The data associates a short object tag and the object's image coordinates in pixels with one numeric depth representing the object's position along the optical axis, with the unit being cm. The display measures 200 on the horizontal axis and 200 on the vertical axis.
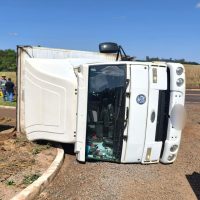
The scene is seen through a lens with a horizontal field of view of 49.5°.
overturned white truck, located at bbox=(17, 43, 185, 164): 400
